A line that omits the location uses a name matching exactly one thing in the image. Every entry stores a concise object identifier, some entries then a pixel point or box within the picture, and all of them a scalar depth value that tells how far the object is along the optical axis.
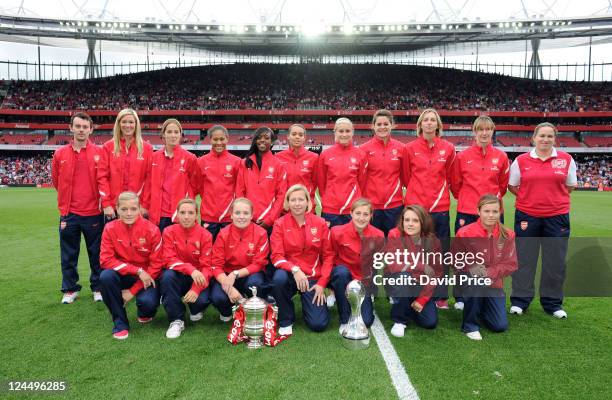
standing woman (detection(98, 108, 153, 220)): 4.93
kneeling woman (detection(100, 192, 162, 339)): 4.07
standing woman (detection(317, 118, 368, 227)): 5.06
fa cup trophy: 3.76
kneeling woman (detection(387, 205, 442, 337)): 4.12
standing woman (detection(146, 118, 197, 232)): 5.01
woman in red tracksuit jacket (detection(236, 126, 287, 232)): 5.04
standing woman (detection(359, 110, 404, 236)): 5.10
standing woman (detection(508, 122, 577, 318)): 4.58
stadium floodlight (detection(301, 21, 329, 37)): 35.13
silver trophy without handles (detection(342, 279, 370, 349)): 3.71
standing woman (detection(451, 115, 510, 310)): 4.73
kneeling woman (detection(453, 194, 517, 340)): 4.04
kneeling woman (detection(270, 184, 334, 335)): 4.11
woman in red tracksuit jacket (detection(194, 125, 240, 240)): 5.13
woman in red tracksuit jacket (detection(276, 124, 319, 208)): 5.43
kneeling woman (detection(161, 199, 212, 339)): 4.12
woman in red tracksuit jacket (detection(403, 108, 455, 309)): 4.91
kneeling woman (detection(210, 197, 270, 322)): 4.25
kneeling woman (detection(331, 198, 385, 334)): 4.17
